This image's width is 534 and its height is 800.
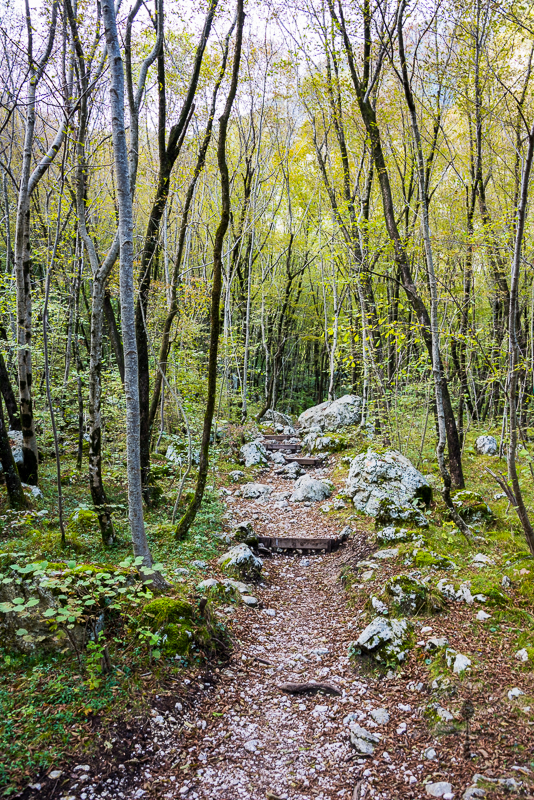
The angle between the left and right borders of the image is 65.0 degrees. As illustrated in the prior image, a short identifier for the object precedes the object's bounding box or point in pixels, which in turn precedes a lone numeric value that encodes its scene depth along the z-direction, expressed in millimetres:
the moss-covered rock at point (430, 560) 4875
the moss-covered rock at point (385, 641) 3777
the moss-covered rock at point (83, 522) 6262
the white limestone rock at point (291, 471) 11479
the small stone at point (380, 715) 3172
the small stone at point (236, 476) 10852
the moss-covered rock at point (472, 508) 6117
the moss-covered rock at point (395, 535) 5852
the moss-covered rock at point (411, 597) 4141
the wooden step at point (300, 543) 6918
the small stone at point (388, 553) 5523
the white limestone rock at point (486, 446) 11728
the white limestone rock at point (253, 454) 12508
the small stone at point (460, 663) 3275
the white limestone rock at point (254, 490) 9641
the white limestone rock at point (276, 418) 20373
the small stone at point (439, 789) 2449
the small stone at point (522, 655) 3252
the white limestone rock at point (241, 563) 5688
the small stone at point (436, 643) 3584
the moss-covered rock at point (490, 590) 3973
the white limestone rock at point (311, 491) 9234
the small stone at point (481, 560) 4824
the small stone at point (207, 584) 4727
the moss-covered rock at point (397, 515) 6418
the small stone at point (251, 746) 3016
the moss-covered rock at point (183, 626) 3668
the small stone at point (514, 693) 2902
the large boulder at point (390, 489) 6609
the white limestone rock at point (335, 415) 15156
